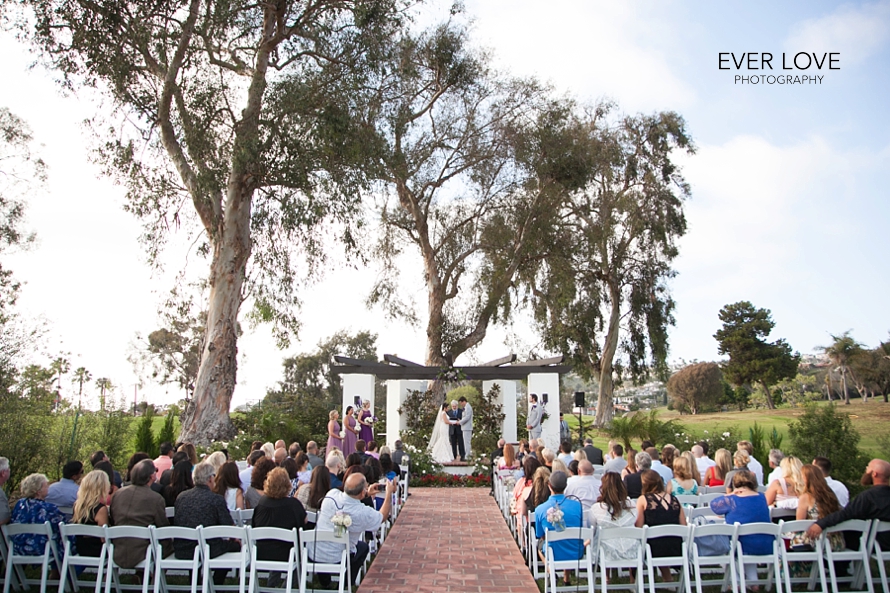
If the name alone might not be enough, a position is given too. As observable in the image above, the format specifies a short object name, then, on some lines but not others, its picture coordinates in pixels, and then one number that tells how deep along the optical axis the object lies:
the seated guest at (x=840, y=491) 6.33
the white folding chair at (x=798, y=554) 5.15
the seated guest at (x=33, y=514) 5.64
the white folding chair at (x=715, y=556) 5.11
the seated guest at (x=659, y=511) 5.49
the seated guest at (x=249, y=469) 7.48
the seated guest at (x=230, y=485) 6.21
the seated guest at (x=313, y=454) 8.74
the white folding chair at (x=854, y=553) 5.20
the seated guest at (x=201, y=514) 5.40
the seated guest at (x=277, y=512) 5.31
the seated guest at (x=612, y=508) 5.73
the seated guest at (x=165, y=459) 7.96
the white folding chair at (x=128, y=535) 5.02
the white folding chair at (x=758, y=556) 5.09
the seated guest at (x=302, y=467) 7.88
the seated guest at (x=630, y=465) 7.61
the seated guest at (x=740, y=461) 6.82
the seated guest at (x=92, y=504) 5.46
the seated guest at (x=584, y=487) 6.62
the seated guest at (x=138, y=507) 5.46
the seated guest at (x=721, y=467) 7.57
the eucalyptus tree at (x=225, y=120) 14.05
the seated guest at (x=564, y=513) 5.62
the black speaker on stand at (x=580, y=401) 19.19
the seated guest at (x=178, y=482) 6.66
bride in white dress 16.17
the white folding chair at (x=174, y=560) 5.02
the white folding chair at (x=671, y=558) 5.07
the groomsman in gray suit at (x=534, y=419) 16.52
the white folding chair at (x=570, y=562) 5.09
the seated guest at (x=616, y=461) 8.52
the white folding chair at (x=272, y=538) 4.95
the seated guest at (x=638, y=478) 6.84
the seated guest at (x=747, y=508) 5.48
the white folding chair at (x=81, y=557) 5.09
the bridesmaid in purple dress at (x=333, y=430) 12.92
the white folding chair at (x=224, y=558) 4.97
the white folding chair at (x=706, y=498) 6.73
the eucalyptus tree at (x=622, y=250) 28.47
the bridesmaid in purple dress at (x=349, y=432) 14.20
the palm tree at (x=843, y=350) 38.69
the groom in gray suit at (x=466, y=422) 15.99
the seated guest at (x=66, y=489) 6.29
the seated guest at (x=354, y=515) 5.72
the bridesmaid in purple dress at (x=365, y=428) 15.52
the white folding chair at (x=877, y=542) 5.19
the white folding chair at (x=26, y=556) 5.18
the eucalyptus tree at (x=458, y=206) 22.53
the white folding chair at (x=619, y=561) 5.00
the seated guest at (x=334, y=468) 7.12
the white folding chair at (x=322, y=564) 5.09
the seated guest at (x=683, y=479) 6.82
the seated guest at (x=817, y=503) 5.55
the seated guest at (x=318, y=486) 6.16
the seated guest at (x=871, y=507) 5.20
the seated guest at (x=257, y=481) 6.55
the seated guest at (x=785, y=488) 6.31
